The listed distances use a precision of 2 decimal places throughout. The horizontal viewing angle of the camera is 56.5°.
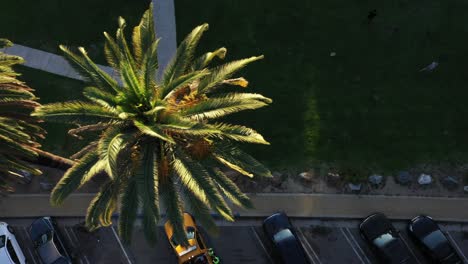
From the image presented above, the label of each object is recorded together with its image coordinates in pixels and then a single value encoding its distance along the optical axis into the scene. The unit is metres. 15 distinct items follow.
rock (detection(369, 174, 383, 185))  19.53
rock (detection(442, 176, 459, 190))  19.44
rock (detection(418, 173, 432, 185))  19.39
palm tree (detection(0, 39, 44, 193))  14.65
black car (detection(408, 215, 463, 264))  17.80
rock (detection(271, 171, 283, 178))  19.94
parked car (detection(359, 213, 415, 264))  17.92
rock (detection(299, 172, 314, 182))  19.73
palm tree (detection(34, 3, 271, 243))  12.49
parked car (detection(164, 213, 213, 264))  18.17
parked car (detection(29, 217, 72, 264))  18.78
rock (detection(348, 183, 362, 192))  19.50
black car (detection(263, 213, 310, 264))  18.11
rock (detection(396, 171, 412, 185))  19.53
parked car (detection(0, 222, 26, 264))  18.45
